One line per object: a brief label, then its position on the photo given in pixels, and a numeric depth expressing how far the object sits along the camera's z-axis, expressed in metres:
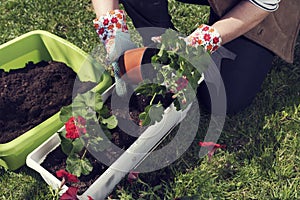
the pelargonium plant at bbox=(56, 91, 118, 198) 1.67
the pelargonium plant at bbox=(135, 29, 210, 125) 1.65
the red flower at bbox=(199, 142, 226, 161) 1.84
